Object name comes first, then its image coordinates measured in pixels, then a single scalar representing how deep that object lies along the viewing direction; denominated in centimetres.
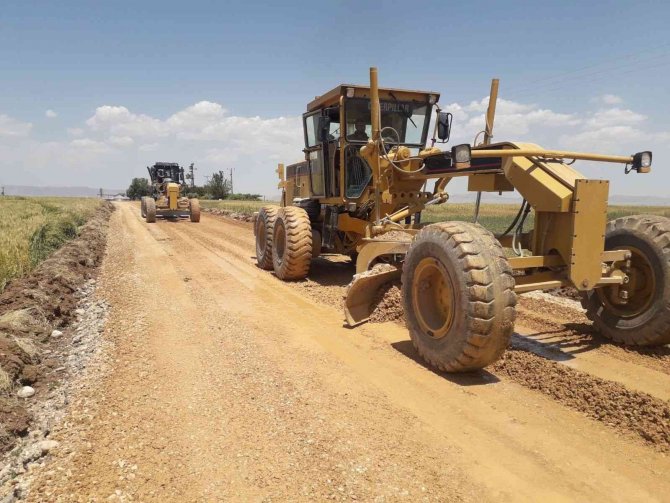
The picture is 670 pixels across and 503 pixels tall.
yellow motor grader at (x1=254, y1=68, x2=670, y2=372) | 375
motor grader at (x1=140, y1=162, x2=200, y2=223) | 2222
